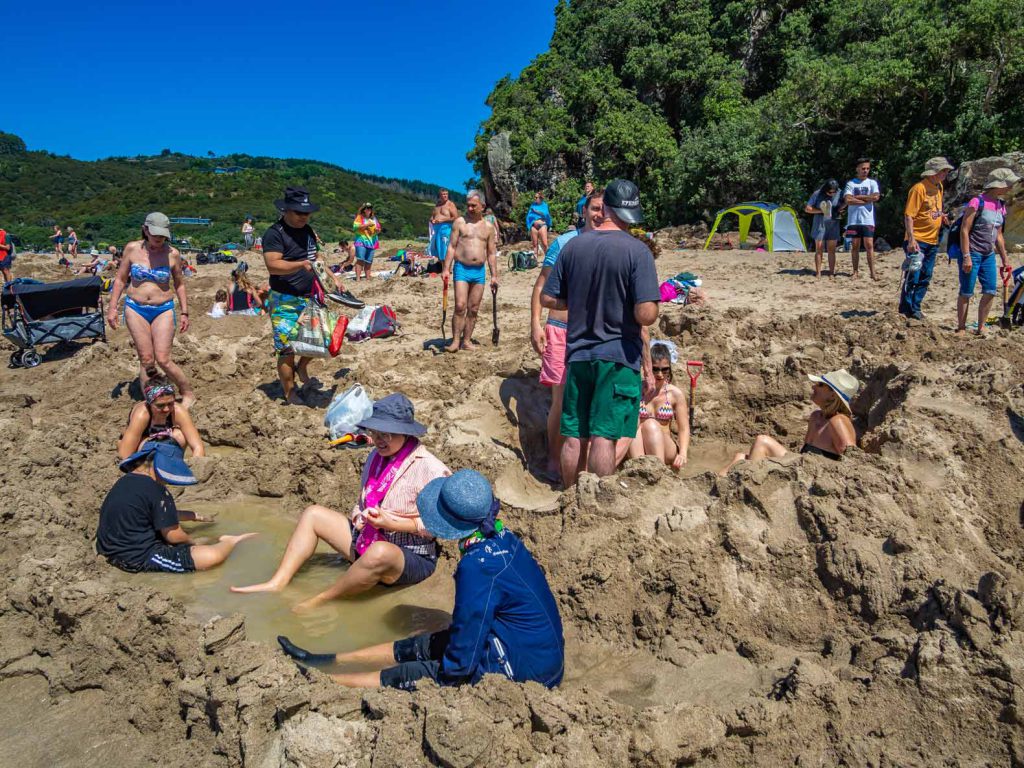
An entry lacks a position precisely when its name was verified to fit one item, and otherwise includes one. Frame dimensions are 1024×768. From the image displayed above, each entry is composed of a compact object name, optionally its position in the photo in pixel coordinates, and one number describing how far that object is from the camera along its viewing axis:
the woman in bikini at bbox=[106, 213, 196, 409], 6.16
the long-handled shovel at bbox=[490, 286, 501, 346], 7.70
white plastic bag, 5.77
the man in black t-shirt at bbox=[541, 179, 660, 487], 4.13
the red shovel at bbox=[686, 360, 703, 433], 6.29
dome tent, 14.30
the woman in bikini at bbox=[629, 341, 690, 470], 5.01
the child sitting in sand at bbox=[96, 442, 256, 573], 4.12
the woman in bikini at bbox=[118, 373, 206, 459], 5.24
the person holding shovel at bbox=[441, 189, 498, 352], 7.30
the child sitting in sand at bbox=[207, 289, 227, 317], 11.21
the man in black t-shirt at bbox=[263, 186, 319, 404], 5.95
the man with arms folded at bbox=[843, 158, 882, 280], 9.74
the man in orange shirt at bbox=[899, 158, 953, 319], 7.33
